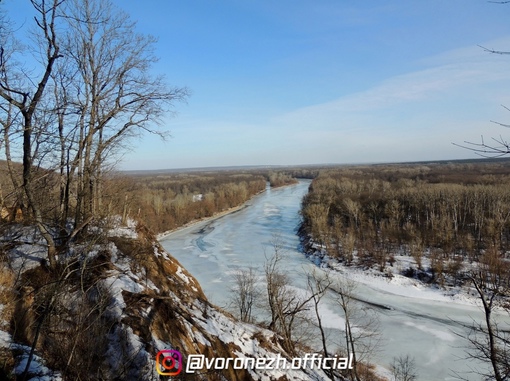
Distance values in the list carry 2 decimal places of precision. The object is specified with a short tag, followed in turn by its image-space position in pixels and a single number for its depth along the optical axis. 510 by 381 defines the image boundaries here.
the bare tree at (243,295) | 13.28
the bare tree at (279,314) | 9.48
